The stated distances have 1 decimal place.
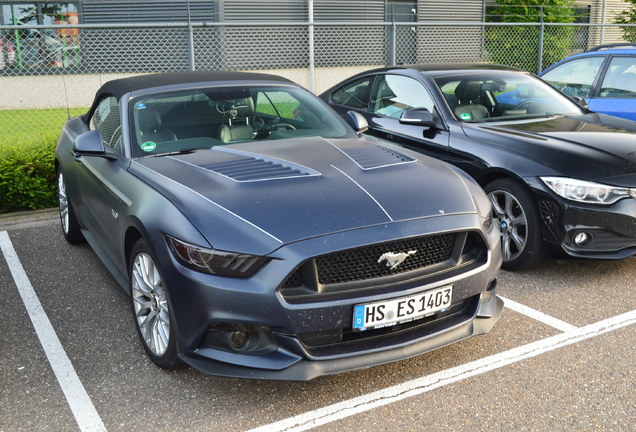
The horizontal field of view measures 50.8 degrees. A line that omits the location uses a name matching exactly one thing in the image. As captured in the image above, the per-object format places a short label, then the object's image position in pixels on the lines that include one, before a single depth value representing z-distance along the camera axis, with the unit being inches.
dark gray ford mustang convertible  114.7
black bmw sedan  174.2
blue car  274.2
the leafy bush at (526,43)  667.4
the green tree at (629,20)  689.0
